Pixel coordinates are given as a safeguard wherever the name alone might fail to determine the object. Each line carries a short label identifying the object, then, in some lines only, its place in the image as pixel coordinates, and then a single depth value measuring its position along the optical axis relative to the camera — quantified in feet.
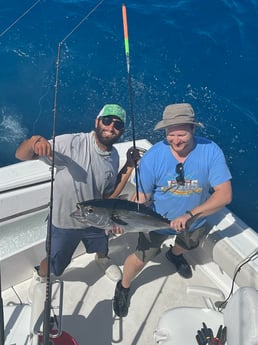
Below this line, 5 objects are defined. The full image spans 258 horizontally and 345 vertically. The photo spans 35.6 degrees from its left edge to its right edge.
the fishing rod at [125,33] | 10.67
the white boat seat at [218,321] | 6.79
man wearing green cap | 8.28
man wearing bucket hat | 8.57
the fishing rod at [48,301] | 6.21
